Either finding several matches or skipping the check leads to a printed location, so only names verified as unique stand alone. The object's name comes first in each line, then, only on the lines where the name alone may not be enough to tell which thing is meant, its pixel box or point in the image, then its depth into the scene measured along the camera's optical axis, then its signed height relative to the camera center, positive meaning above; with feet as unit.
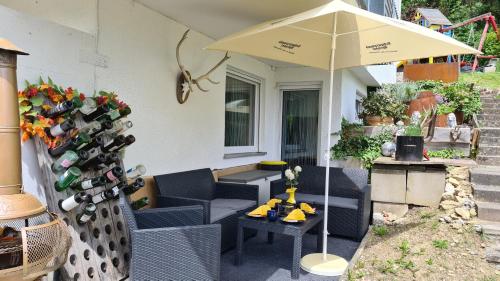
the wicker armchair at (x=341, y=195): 12.78 -2.76
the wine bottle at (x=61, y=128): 7.50 -0.02
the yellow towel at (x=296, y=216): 10.12 -2.57
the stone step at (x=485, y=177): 13.03 -1.58
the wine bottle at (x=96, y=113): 8.49 +0.40
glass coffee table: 9.64 -2.88
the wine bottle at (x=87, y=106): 8.33 +0.55
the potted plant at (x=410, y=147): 13.47 -0.47
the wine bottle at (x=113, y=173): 8.17 -1.12
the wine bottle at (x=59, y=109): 7.49 +0.41
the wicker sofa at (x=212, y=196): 10.71 -2.41
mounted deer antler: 12.76 +1.83
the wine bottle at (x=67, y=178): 7.43 -1.16
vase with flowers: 11.77 -1.78
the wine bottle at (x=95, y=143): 8.20 -0.37
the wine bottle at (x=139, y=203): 9.86 -2.23
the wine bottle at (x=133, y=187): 8.90 -1.57
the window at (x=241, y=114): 17.39 +0.99
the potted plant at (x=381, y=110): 19.94 +1.54
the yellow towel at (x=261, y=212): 10.61 -2.59
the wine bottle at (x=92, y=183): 7.84 -1.31
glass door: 20.99 +0.40
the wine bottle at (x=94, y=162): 8.46 -0.89
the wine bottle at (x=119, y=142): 8.52 -0.35
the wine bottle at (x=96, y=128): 8.17 +0.01
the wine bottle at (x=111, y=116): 8.62 +0.33
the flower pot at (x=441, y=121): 19.08 +0.90
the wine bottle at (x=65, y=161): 7.48 -0.77
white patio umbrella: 8.77 +2.85
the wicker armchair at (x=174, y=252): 7.77 -2.92
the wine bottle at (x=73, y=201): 7.46 -1.68
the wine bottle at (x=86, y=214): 7.84 -2.06
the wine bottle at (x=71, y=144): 7.74 -0.39
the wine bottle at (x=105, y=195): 8.17 -1.67
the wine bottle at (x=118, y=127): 8.97 +0.05
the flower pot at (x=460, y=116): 20.97 +1.30
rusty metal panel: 32.12 +6.44
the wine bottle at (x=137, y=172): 9.04 -1.20
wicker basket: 4.67 -1.88
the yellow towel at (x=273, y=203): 11.69 -2.54
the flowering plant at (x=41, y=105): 7.38 +0.51
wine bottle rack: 7.72 -2.84
